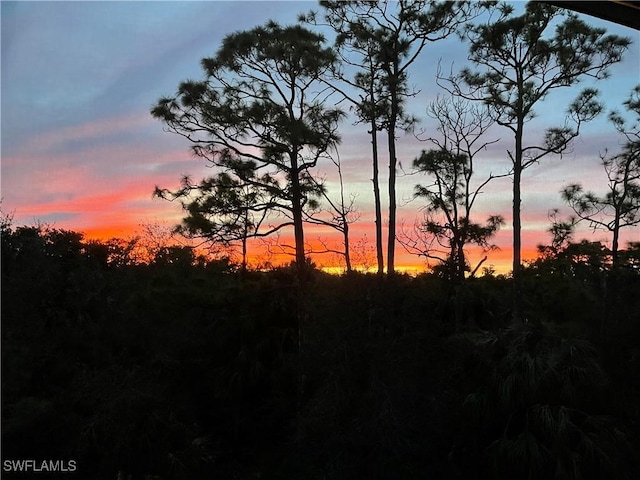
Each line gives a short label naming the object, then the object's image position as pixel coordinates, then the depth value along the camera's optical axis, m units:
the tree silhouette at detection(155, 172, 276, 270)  24.00
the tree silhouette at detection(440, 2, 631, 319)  23.48
